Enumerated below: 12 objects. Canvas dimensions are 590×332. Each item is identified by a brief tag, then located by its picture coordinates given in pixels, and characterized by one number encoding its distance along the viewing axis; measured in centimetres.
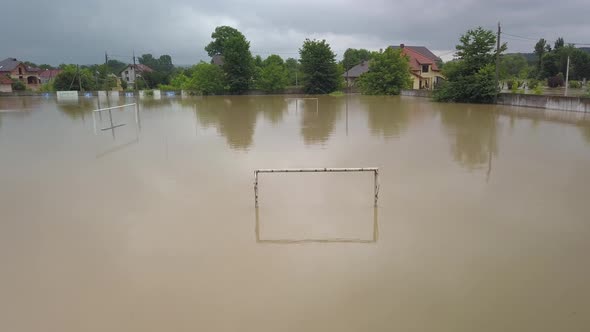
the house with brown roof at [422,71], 4616
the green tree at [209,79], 4462
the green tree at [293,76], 5050
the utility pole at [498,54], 2370
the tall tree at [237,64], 4384
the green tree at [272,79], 4506
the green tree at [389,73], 3769
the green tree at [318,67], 4328
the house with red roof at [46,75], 7562
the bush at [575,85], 3831
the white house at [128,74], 7793
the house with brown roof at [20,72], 5982
